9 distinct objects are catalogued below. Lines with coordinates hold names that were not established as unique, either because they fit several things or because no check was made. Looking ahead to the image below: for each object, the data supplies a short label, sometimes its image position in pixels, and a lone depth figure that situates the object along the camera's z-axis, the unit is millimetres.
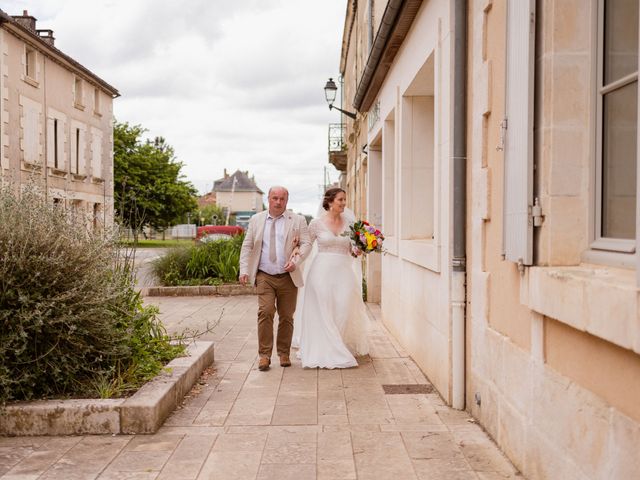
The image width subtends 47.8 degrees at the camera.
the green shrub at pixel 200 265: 16500
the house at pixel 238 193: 135375
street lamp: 18984
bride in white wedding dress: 7793
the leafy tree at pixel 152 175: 50844
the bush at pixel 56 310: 5168
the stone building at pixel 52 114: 26703
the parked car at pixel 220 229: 32062
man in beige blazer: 7719
